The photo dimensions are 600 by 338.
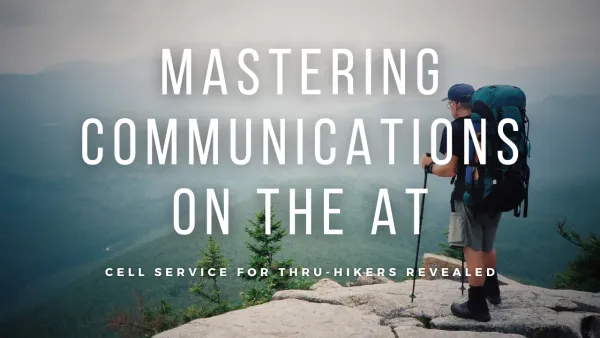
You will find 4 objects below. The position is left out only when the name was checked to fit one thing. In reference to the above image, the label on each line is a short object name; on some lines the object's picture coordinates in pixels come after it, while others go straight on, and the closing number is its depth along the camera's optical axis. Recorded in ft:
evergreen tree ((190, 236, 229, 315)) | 29.14
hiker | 13.02
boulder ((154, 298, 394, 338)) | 13.26
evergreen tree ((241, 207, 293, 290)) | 25.28
